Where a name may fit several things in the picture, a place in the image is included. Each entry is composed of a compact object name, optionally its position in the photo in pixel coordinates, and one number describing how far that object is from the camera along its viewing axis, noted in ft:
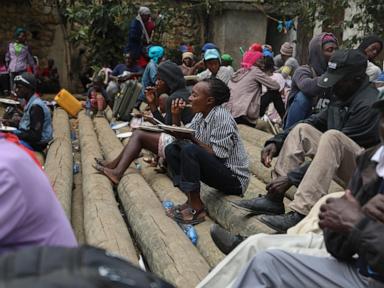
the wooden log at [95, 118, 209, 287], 11.04
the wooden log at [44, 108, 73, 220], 17.48
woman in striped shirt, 14.03
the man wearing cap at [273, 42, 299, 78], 28.60
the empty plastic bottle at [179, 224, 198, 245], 13.39
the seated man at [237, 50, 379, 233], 11.26
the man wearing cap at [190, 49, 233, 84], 26.04
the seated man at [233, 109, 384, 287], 7.23
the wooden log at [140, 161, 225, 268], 12.34
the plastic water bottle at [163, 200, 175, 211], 15.62
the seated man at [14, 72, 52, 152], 21.18
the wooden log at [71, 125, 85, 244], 15.41
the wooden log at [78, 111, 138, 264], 12.88
